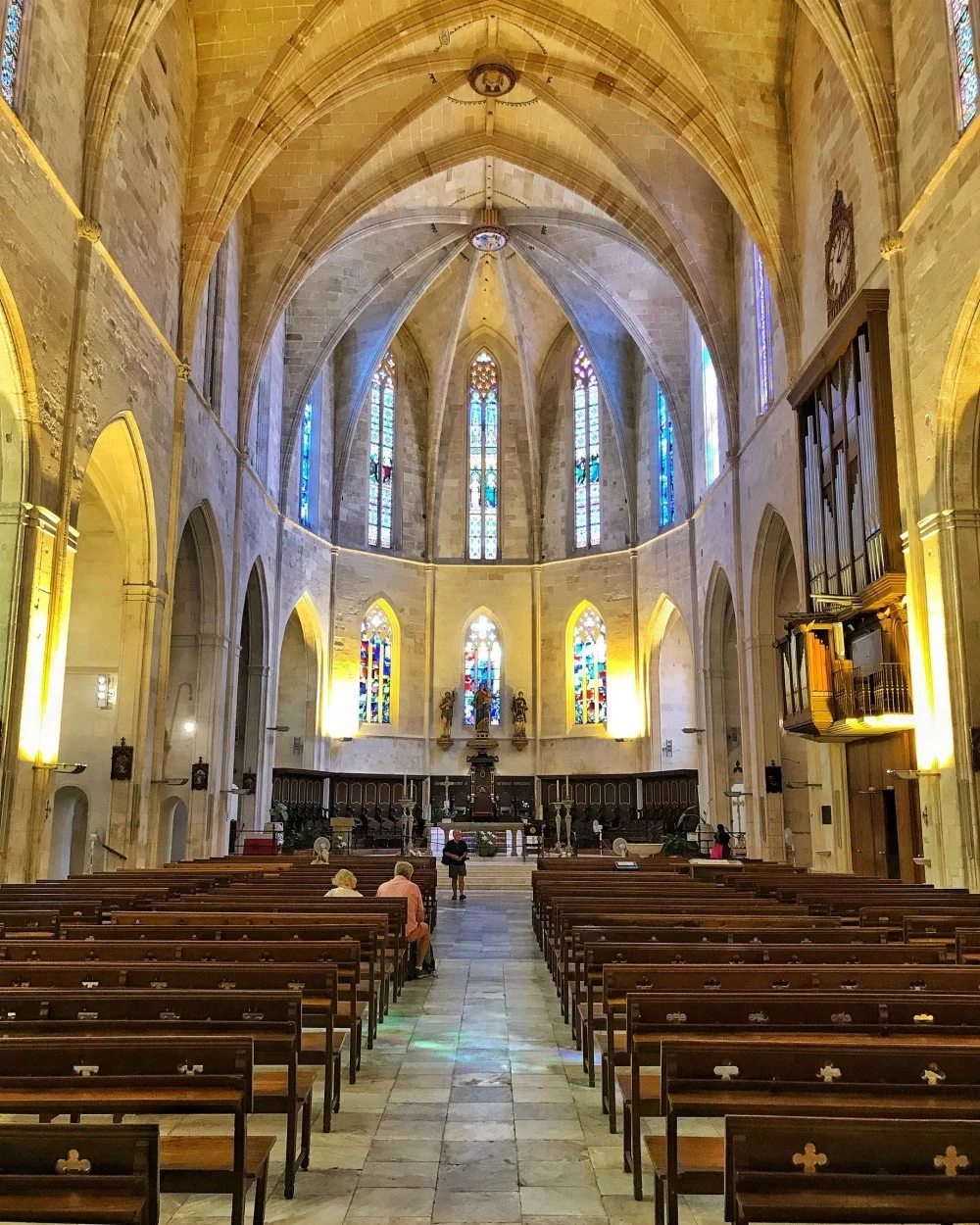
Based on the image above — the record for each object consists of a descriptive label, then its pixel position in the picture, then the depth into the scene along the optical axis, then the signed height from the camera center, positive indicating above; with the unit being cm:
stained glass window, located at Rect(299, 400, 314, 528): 3180 +1078
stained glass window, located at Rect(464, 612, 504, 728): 3525 +533
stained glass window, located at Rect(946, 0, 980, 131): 1323 +965
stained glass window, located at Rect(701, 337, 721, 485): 2723 +1049
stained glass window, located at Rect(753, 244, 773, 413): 2233 +1043
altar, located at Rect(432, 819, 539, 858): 2781 -18
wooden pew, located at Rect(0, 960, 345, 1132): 548 -81
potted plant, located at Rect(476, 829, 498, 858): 2652 -59
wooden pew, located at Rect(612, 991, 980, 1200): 464 -86
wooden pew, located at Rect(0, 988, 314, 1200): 451 -86
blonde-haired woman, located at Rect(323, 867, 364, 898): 1012 -61
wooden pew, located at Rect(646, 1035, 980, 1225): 363 -89
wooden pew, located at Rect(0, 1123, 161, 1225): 283 -94
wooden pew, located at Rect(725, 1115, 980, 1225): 287 -95
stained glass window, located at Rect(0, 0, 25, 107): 1302 +970
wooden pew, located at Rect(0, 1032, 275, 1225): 357 -88
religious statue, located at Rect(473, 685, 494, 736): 3441 +371
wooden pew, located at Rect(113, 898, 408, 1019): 819 -76
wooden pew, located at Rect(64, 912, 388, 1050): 732 -77
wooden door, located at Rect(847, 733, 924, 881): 1556 +21
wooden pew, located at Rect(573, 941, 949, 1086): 647 -80
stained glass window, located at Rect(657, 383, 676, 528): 3158 +1089
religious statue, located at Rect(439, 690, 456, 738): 3481 +364
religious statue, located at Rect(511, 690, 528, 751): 3444 +337
